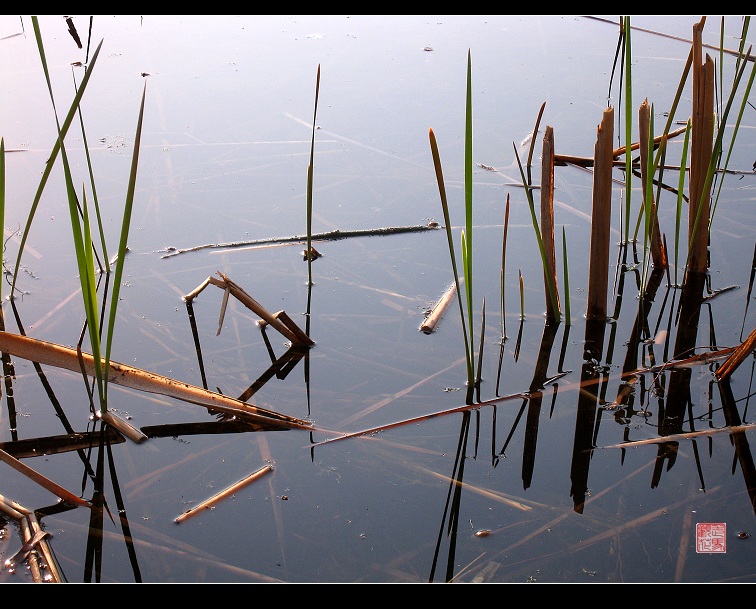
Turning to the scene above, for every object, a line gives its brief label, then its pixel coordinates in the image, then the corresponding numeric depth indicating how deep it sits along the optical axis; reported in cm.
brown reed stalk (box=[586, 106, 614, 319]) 216
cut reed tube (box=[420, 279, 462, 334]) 224
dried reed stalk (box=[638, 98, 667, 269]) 232
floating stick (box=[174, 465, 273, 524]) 156
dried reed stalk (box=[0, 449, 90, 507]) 158
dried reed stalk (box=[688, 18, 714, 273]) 224
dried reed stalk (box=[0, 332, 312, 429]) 187
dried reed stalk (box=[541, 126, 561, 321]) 218
